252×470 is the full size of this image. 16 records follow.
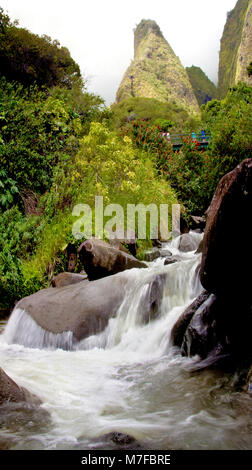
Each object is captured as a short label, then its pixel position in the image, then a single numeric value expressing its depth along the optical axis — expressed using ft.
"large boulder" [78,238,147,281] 22.20
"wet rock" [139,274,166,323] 17.93
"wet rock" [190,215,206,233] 45.93
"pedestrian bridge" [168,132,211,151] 59.08
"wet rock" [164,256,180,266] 26.42
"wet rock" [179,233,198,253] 36.39
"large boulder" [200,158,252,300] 10.91
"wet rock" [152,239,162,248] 36.42
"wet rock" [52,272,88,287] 23.94
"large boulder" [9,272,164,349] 18.30
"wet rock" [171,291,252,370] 12.84
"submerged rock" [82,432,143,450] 7.62
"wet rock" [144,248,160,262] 32.17
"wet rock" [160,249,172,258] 32.91
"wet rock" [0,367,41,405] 9.80
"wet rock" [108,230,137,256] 28.54
